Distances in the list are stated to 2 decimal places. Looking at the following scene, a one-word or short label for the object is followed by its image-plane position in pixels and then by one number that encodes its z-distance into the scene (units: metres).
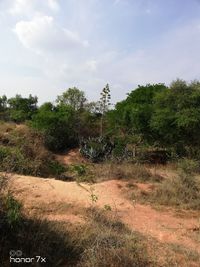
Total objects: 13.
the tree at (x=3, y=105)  19.00
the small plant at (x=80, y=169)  7.33
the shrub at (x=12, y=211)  2.69
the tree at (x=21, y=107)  16.98
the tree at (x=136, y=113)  10.27
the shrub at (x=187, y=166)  6.42
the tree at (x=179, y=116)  9.42
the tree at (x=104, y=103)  13.06
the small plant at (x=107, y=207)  4.58
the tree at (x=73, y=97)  16.85
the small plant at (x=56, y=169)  7.29
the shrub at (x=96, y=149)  10.12
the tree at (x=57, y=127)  11.52
